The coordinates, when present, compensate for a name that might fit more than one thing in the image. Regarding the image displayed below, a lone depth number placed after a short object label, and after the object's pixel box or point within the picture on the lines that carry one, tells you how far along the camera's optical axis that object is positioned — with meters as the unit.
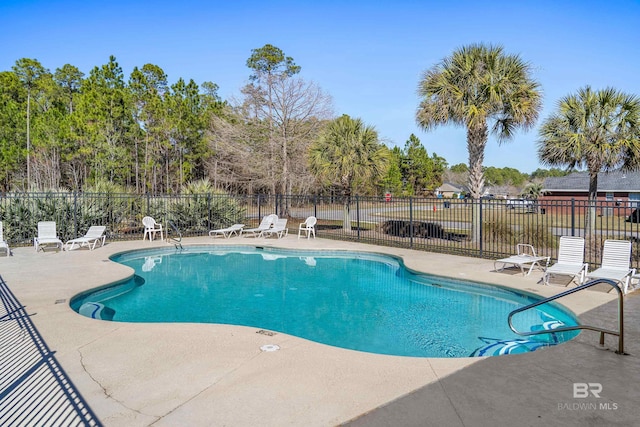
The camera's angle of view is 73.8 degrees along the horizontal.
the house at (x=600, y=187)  36.19
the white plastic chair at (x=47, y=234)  11.70
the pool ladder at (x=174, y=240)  13.10
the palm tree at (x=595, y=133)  12.45
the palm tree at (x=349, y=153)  15.67
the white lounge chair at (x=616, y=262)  6.87
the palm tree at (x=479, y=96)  12.47
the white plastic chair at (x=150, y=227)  14.17
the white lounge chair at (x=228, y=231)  15.23
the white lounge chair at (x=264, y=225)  15.59
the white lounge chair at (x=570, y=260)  7.48
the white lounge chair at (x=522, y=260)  8.40
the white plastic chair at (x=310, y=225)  15.03
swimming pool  5.85
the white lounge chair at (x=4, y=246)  10.95
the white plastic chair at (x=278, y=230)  15.28
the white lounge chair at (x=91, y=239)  12.14
